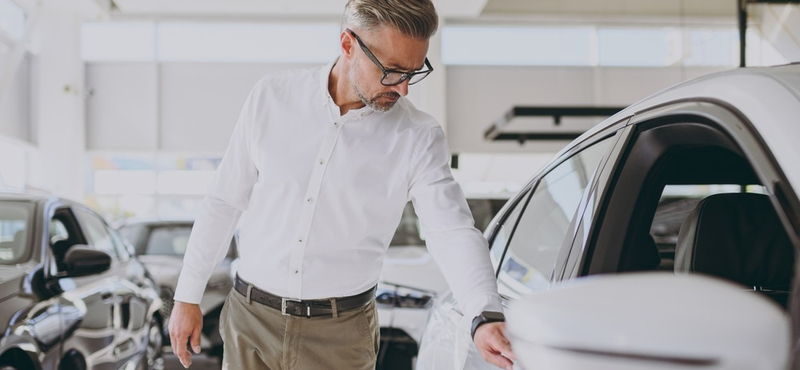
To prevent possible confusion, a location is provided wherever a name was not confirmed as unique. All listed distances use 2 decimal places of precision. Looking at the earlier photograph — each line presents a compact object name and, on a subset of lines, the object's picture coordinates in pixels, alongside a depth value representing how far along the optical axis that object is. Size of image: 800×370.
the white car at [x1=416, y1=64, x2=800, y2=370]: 0.64
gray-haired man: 2.34
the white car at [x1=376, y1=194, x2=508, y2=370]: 4.82
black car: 3.55
